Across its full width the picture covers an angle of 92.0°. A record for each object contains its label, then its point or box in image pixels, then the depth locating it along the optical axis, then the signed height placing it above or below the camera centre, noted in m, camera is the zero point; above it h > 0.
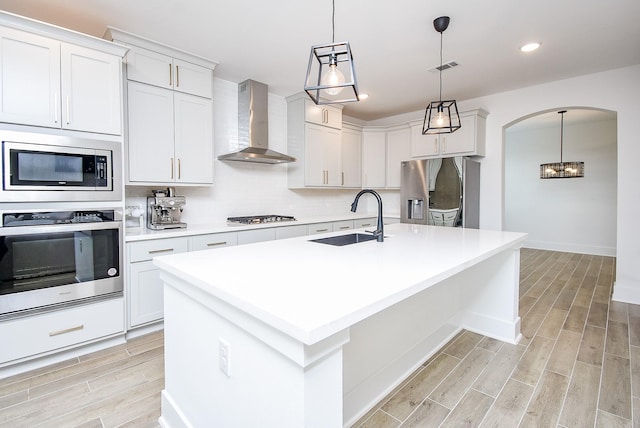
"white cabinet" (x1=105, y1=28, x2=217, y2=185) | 2.68 +0.87
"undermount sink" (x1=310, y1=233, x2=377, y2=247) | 2.15 -0.24
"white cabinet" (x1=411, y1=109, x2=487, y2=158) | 4.12 +0.93
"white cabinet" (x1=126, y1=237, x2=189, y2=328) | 2.53 -0.62
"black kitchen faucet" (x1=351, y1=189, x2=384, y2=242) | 2.14 -0.13
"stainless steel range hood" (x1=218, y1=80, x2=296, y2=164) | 3.63 +1.03
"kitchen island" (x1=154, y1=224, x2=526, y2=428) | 0.87 -0.42
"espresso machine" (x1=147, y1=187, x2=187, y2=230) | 2.90 -0.03
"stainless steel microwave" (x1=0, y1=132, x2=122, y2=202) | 2.00 +0.27
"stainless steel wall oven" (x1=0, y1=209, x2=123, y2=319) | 2.01 -0.36
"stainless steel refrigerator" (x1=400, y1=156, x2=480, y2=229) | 4.04 +0.20
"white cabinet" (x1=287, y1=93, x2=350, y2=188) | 4.18 +0.91
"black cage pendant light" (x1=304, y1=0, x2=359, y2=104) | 1.51 +0.65
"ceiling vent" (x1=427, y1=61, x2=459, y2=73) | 3.24 +1.50
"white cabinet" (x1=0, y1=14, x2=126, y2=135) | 2.00 +0.91
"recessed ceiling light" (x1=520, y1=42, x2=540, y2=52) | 2.83 +1.48
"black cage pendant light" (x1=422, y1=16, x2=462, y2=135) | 2.40 +0.80
